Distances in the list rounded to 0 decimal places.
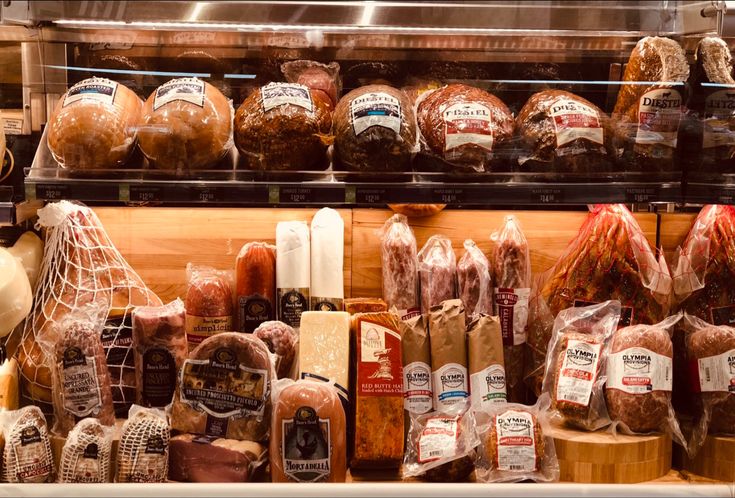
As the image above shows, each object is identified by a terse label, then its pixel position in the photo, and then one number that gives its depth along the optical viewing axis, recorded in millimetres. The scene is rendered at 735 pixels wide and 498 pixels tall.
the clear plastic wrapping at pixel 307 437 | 1989
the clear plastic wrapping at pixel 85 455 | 1982
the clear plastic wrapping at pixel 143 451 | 1984
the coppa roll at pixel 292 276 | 2461
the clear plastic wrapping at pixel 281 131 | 2066
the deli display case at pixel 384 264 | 2035
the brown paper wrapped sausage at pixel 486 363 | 2287
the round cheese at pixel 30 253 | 2416
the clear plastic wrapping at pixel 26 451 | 1991
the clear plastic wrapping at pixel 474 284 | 2475
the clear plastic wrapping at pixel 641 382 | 2207
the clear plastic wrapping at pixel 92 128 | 2037
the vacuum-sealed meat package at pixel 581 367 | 2232
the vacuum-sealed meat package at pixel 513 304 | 2494
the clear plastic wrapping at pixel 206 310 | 2393
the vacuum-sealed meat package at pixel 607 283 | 2461
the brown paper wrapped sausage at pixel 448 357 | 2299
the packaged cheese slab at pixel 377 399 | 2115
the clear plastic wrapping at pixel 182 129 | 2033
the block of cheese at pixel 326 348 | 2200
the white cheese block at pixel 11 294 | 2205
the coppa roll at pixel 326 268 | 2494
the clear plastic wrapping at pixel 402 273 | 2506
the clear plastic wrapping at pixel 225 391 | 2102
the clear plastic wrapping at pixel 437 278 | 2494
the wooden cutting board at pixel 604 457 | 2156
